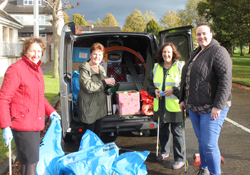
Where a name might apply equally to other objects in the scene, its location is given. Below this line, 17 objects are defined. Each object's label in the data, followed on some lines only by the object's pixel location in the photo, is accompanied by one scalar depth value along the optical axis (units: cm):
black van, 380
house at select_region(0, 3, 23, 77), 1609
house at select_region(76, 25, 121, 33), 5636
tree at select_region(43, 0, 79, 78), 1417
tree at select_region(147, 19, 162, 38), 5503
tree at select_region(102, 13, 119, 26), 8550
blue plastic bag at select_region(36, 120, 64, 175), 276
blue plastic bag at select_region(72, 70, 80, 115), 450
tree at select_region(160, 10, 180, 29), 5342
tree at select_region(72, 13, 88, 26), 6431
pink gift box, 464
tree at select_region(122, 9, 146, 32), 6162
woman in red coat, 232
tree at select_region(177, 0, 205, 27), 5241
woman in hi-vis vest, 360
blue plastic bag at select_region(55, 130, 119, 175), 272
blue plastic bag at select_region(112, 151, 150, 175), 298
